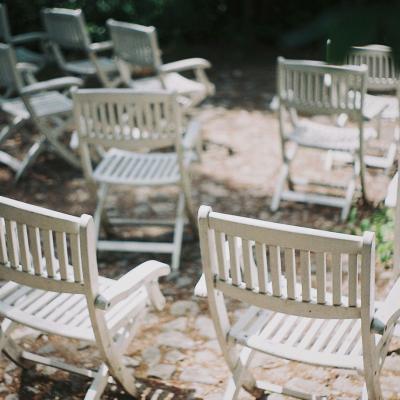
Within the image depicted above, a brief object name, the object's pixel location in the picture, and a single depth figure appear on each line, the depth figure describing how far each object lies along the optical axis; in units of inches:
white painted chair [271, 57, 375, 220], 177.5
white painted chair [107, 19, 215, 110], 235.1
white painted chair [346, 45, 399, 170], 199.3
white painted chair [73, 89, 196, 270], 161.8
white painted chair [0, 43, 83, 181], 212.1
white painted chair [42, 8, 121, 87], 258.4
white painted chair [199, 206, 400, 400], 88.1
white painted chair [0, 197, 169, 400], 99.3
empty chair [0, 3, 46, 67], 281.0
